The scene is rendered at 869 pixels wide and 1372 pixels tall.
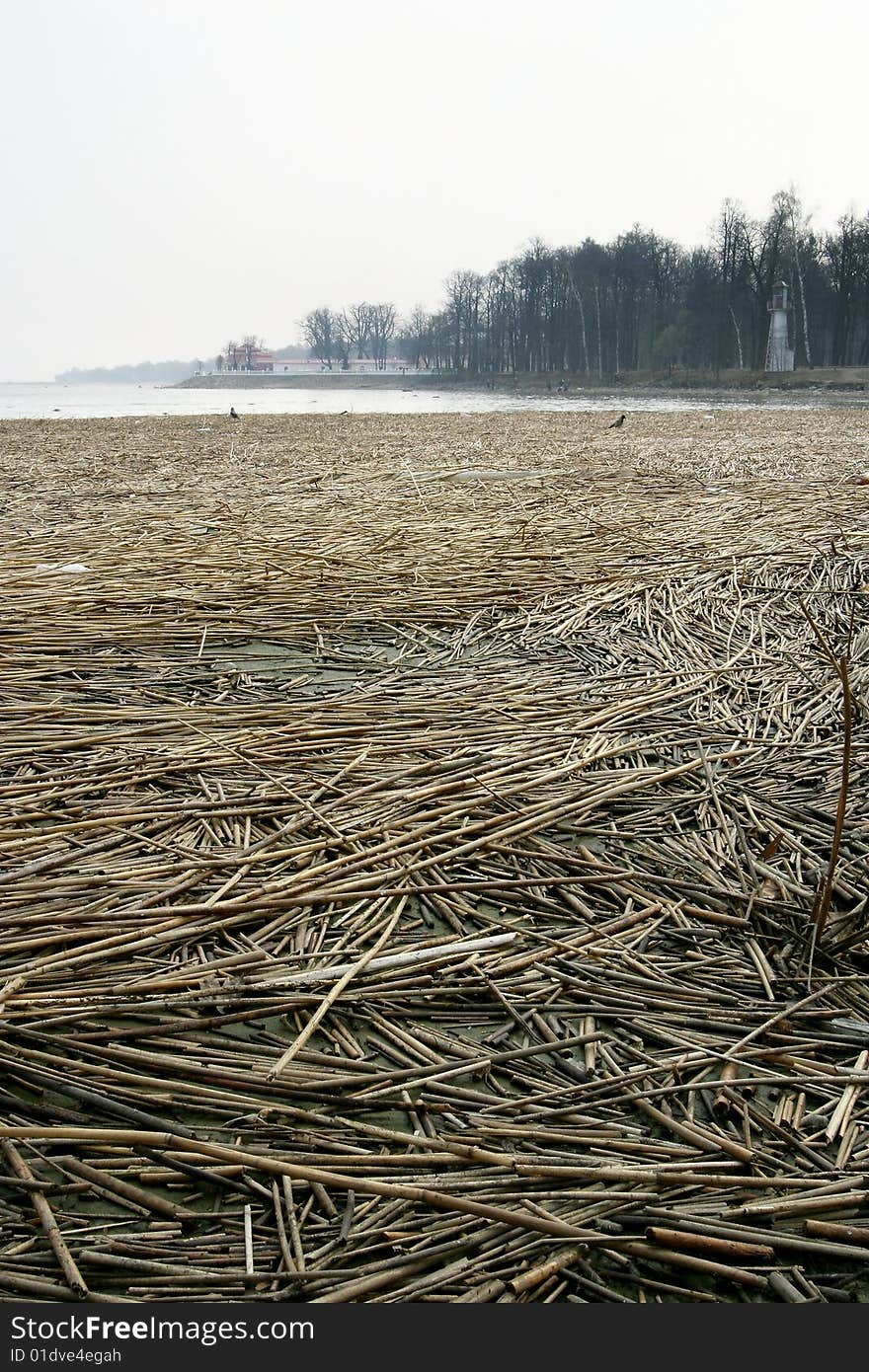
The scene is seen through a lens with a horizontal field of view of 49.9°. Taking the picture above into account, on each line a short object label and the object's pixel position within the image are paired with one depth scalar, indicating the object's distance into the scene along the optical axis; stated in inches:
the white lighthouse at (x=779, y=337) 2301.9
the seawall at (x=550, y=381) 2001.7
